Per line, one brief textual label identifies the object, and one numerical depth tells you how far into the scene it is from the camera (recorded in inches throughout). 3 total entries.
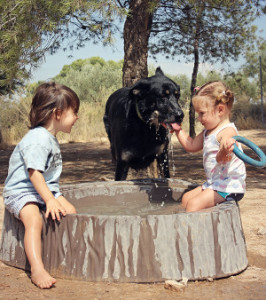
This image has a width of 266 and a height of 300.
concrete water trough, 99.0
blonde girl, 119.6
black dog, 165.9
